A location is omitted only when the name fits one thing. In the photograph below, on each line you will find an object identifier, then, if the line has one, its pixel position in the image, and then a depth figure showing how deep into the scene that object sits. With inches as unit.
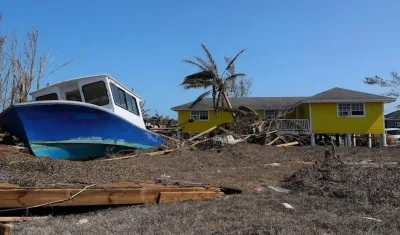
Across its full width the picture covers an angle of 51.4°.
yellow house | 1168.8
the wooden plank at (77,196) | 228.8
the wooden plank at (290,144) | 857.8
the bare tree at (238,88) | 2278.8
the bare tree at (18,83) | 1013.8
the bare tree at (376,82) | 1558.8
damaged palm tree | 1275.8
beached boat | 486.9
